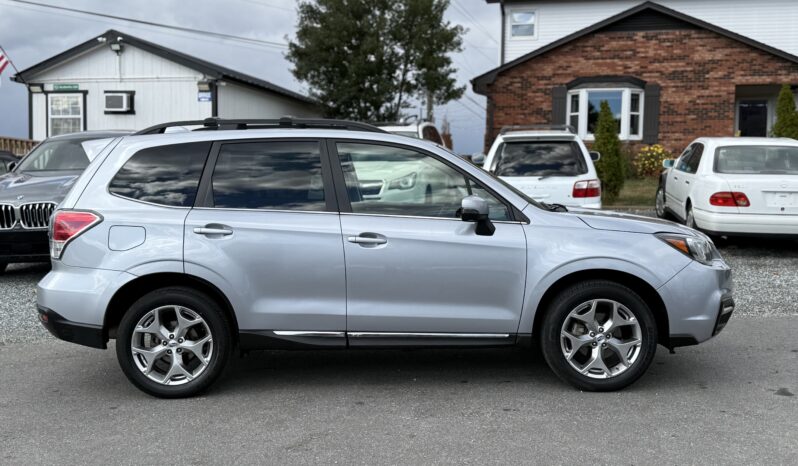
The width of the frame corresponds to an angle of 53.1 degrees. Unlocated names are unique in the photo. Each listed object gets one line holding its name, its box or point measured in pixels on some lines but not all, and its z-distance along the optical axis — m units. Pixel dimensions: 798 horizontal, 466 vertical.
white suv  10.31
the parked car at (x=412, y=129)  12.34
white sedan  10.32
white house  25.06
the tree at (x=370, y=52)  28.50
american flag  20.08
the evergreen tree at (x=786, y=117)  19.23
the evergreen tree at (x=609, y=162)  16.90
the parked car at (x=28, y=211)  8.88
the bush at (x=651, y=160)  22.97
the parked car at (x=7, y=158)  14.03
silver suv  4.98
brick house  23.19
